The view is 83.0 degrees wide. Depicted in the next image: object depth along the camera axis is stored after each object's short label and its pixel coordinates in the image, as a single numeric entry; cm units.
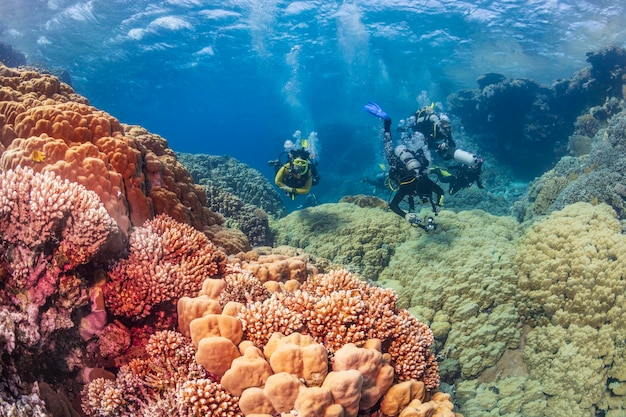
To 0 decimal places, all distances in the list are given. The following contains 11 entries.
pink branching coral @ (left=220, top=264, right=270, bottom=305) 371
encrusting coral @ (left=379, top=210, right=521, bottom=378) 672
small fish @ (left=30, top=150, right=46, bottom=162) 371
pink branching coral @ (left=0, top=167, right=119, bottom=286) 293
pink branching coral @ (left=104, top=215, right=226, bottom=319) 338
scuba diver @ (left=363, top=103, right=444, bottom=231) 795
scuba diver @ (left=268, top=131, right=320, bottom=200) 991
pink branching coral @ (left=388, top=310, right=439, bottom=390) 367
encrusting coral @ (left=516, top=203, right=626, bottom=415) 625
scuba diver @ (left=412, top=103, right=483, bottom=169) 1005
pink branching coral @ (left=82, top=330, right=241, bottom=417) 270
